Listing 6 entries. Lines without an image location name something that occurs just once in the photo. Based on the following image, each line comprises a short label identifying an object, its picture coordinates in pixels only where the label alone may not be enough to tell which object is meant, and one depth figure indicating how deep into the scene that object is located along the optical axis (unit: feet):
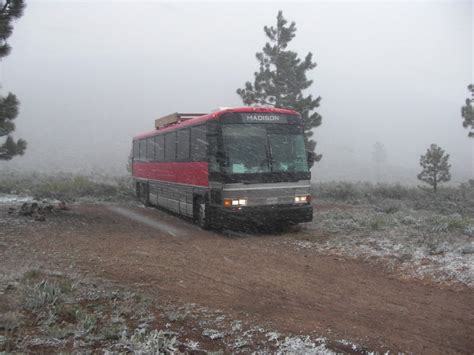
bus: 38.60
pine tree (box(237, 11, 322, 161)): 90.33
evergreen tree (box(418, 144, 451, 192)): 90.33
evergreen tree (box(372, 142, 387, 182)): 359.46
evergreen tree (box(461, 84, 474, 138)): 78.00
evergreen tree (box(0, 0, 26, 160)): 43.45
